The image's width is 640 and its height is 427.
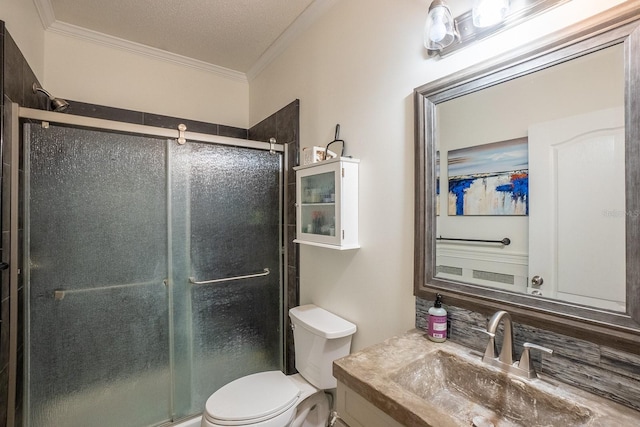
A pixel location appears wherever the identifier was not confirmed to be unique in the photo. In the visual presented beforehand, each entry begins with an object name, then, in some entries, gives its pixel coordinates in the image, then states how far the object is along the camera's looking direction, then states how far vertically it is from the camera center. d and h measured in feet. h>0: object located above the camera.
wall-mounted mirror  2.37 +0.31
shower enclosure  4.52 -0.99
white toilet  4.23 -2.83
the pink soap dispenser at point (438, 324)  3.37 -1.28
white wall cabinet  4.59 +0.18
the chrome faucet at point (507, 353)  2.67 -1.34
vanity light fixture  2.89 +2.06
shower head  5.12 +1.98
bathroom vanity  2.27 -1.57
